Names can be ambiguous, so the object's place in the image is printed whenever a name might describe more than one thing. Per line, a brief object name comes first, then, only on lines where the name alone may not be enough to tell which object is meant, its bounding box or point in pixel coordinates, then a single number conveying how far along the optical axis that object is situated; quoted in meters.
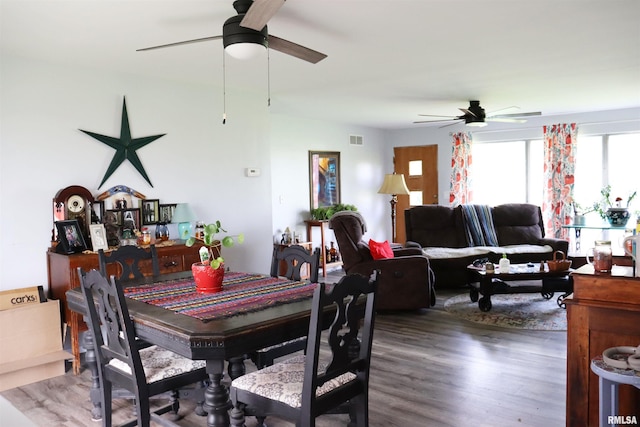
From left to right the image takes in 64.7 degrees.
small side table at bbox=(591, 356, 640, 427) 1.96
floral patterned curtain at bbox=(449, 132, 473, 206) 8.78
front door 9.19
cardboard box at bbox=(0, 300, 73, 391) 3.55
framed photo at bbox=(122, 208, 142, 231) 4.41
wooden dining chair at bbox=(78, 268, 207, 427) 2.26
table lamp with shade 4.68
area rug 4.80
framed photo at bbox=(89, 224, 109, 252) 4.06
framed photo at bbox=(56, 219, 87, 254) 3.87
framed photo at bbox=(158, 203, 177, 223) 4.68
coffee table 5.22
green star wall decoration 4.32
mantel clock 4.00
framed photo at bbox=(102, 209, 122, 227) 4.31
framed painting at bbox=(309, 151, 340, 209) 7.91
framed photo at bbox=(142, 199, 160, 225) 4.56
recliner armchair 5.20
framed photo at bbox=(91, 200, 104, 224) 4.21
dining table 2.01
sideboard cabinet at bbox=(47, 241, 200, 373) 3.74
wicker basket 5.22
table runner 2.37
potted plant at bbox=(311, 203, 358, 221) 7.66
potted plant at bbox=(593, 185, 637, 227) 6.82
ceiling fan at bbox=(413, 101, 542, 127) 6.22
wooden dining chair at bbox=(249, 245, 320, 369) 2.95
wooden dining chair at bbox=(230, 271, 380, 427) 2.02
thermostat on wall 5.39
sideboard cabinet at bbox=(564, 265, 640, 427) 2.23
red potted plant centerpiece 2.73
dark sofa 6.89
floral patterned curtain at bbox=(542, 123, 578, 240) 7.77
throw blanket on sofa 7.07
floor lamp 7.75
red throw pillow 5.30
